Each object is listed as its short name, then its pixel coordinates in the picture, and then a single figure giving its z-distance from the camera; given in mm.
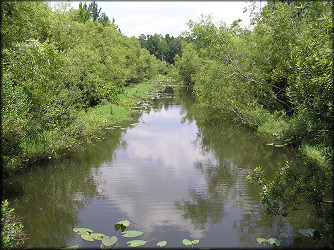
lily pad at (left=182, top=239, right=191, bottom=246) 6245
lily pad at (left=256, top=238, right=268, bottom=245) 6414
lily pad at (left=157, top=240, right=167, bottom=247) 6281
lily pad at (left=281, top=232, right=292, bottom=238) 6554
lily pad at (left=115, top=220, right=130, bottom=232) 7030
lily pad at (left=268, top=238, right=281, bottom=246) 6262
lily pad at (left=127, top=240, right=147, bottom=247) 6234
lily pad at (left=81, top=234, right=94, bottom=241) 6387
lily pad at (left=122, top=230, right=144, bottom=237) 6629
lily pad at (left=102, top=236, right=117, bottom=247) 6182
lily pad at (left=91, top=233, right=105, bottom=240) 6473
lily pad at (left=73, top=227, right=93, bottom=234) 6723
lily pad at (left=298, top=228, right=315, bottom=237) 6398
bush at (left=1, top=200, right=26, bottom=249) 5242
